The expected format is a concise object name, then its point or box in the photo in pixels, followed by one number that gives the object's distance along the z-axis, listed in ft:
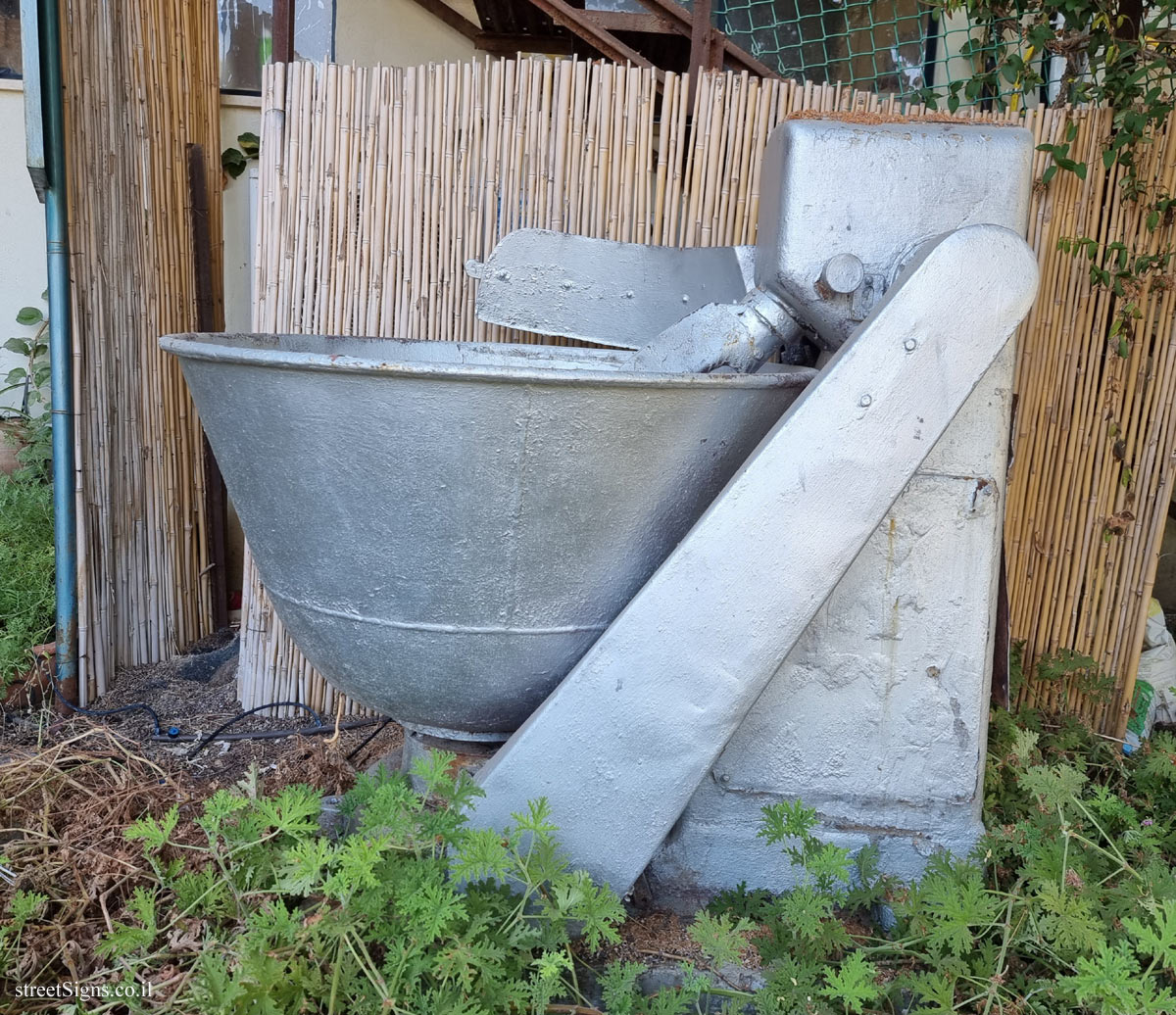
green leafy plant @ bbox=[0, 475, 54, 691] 8.95
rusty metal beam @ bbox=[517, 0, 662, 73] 10.23
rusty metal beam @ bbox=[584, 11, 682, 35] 10.78
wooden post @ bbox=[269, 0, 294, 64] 8.25
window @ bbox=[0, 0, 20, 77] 12.01
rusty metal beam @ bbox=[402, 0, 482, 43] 13.30
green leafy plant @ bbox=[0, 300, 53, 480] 11.53
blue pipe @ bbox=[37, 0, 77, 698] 7.89
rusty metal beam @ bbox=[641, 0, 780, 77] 10.66
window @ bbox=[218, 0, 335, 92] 13.06
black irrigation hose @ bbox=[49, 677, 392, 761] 8.35
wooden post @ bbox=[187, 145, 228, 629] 10.27
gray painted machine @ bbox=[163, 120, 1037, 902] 4.36
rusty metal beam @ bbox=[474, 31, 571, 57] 13.51
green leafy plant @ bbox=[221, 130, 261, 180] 11.50
